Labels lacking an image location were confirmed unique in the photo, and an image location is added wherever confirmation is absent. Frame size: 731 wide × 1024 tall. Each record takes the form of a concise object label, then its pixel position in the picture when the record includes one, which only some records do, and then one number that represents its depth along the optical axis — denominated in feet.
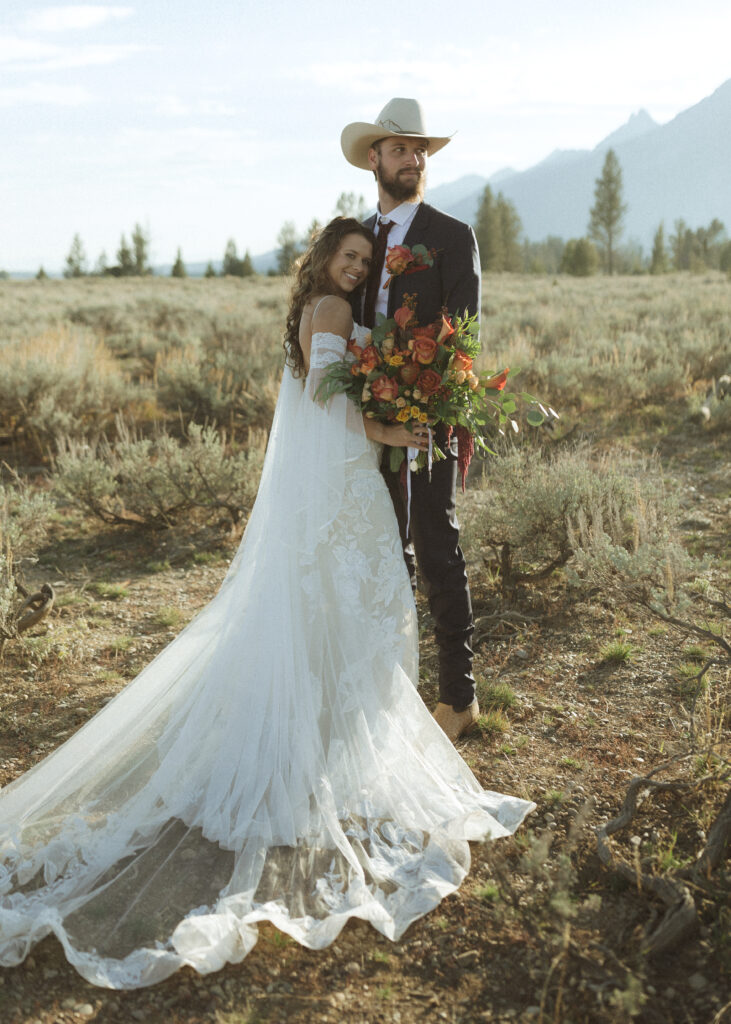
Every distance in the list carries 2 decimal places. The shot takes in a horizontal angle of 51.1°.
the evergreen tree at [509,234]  177.68
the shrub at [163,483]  20.12
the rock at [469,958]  7.18
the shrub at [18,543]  13.61
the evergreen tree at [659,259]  145.48
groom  10.39
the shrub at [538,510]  15.97
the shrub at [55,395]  26.37
